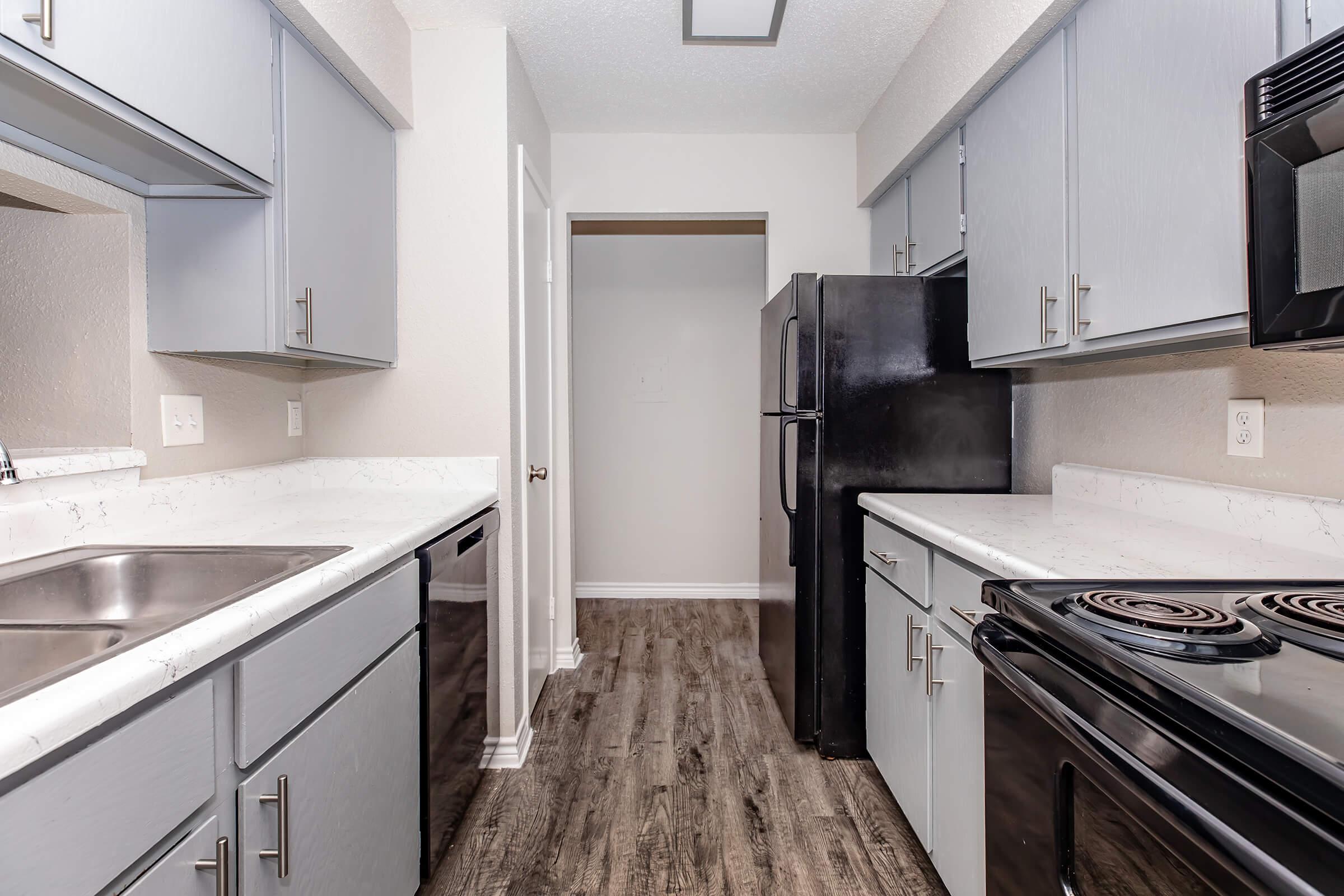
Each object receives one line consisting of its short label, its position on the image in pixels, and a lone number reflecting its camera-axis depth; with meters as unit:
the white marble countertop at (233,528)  0.63
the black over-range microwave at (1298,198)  0.81
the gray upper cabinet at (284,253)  1.59
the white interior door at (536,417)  2.42
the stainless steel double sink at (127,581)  1.07
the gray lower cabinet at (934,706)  1.38
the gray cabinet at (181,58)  1.04
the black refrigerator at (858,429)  2.18
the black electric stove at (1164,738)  0.52
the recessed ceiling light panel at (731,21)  2.07
